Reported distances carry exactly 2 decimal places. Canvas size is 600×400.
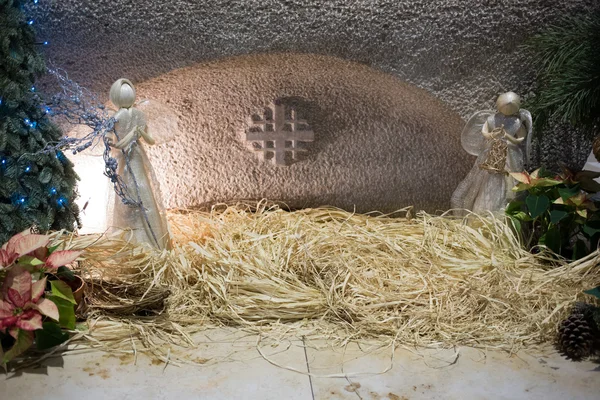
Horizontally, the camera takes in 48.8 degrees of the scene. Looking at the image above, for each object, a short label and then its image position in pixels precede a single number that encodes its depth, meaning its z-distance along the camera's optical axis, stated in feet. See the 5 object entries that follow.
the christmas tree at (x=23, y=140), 4.73
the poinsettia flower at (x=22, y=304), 3.88
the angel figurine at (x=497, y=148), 5.46
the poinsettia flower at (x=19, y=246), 4.08
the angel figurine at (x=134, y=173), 5.10
